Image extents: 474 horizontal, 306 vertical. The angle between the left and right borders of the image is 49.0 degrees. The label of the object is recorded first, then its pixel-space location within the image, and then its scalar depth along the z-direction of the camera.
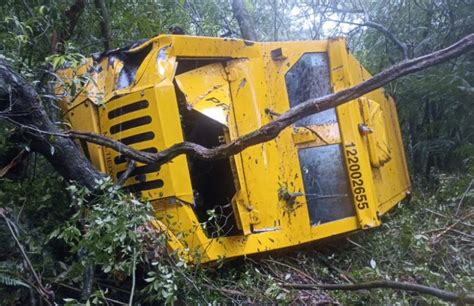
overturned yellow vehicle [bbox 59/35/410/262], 2.99
